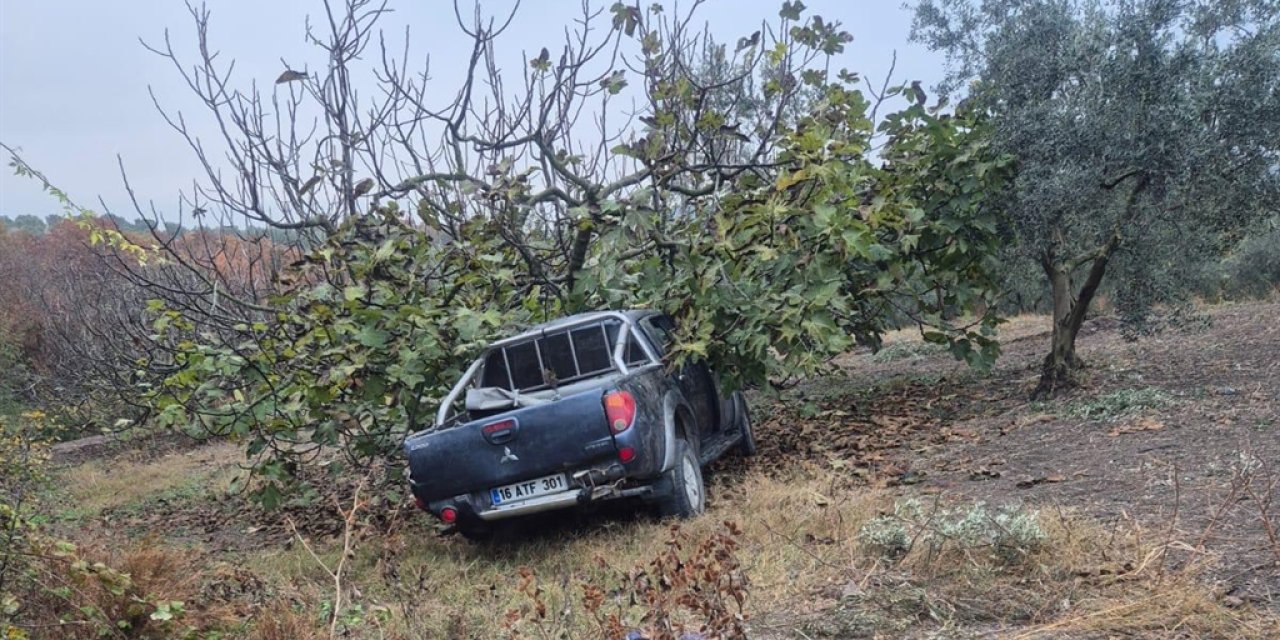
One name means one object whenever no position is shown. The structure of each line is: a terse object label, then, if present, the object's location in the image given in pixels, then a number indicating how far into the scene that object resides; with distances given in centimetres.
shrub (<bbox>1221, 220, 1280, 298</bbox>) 2197
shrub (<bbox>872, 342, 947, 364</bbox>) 1664
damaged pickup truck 601
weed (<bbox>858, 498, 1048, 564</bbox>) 430
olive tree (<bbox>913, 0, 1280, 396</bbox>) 775
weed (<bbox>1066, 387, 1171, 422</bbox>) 781
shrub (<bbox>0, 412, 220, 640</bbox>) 393
